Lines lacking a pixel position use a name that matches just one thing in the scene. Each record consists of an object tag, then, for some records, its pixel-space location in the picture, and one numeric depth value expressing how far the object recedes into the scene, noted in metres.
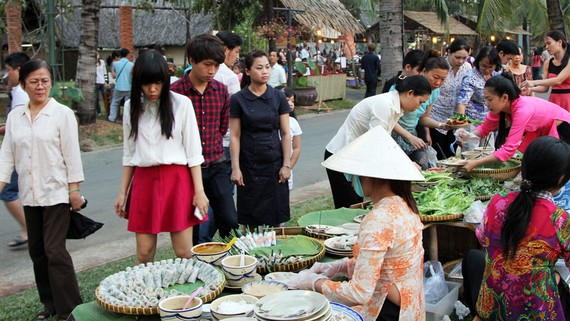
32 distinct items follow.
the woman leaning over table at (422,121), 5.33
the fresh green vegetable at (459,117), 6.18
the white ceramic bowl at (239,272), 2.99
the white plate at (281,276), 3.09
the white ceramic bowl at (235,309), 2.52
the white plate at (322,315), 2.30
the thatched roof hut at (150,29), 25.50
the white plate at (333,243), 3.58
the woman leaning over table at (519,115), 4.64
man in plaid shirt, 4.03
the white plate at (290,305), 2.33
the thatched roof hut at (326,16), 19.52
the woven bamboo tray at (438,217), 4.02
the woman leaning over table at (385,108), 4.64
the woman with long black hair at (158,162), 3.48
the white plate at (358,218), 4.27
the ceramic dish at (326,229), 3.93
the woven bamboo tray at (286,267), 3.29
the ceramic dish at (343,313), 2.48
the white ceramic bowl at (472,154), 5.56
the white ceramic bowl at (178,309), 2.52
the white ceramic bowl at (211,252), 3.17
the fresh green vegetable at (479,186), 4.65
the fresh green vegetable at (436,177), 4.83
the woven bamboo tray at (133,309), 2.64
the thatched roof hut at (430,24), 26.34
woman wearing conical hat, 2.54
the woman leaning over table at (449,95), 6.96
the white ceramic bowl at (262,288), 2.86
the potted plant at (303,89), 18.12
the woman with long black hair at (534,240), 2.85
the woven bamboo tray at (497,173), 4.92
